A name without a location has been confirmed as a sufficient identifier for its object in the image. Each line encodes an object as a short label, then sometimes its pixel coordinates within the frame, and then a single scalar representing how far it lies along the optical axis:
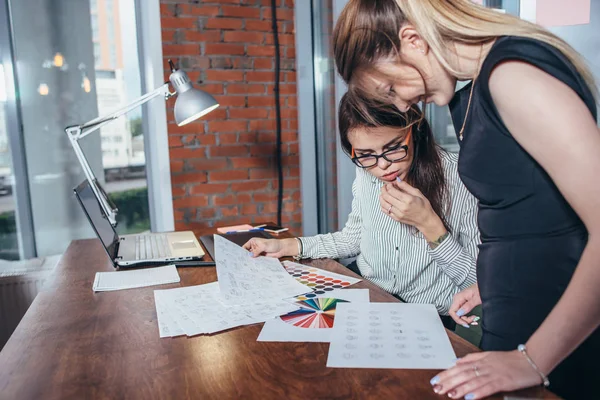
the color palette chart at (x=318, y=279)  1.11
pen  1.85
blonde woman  0.59
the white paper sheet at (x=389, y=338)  0.74
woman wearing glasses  1.17
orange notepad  1.88
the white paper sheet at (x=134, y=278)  1.20
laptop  1.41
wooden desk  0.68
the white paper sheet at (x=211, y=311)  0.91
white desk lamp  1.60
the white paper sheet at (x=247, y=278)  1.04
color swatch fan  0.85
